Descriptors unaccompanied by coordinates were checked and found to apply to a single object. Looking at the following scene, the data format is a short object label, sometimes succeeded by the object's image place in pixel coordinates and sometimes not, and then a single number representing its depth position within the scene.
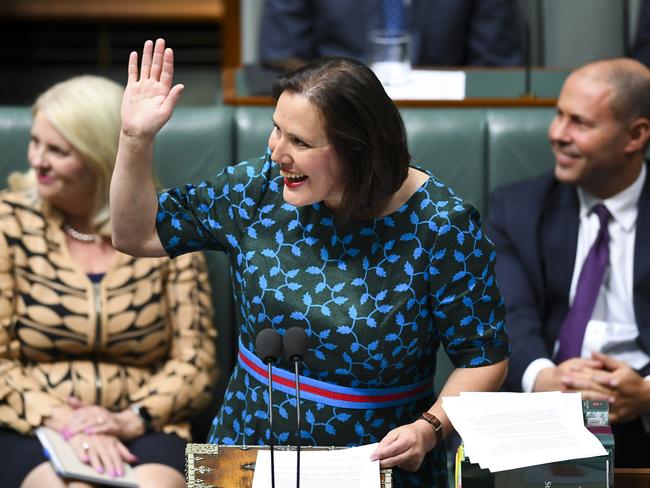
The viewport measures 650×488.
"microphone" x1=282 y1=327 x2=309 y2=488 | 9.73
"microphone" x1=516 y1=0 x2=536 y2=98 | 11.31
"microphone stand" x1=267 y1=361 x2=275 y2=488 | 9.68
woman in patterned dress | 9.96
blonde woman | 10.71
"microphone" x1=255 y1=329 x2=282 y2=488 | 9.72
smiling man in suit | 10.84
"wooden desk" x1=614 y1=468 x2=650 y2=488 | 9.87
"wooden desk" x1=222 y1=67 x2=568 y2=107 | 11.20
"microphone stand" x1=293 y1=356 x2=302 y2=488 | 9.69
